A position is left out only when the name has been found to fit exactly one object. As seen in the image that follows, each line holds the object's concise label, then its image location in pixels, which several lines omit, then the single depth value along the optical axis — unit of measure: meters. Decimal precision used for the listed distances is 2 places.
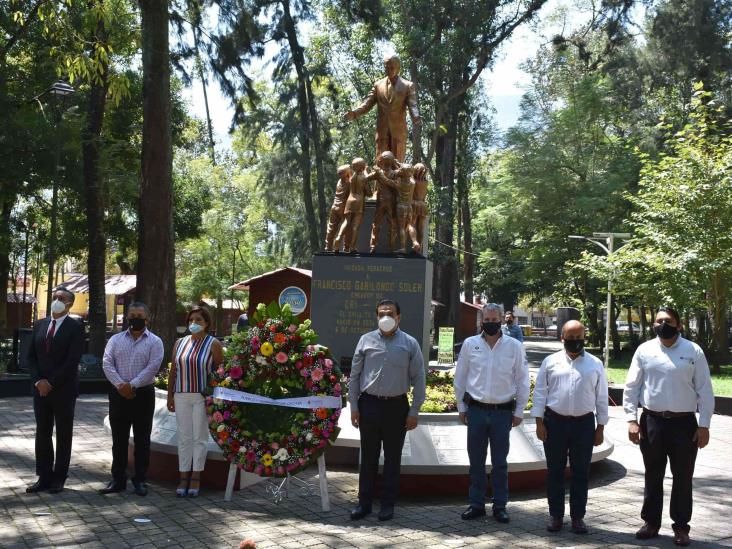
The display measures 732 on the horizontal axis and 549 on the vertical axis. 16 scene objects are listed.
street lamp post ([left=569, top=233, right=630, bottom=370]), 26.48
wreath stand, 7.25
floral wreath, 7.30
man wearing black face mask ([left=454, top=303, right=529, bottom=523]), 6.95
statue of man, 12.23
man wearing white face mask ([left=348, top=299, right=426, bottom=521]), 6.97
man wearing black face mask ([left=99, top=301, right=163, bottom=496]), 7.72
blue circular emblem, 31.52
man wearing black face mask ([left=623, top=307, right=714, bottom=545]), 6.36
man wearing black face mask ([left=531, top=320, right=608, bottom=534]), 6.58
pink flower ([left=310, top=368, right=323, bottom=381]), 7.39
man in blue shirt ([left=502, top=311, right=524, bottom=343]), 16.73
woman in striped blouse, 7.70
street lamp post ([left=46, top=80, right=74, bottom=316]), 19.45
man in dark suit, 7.72
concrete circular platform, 7.92
